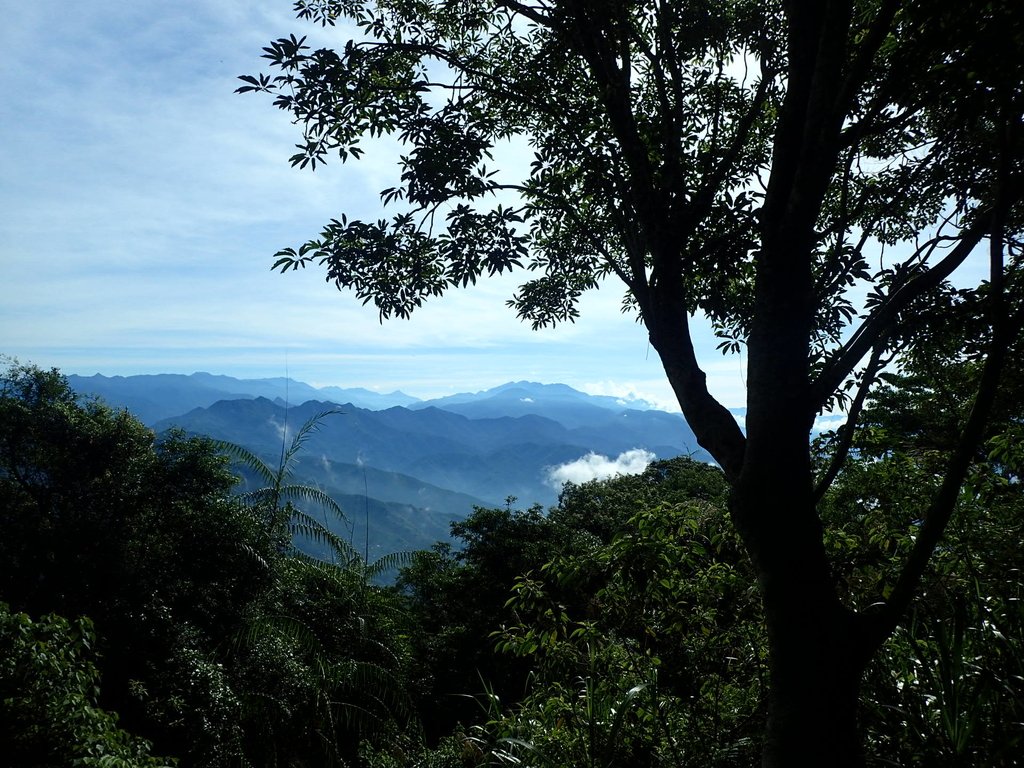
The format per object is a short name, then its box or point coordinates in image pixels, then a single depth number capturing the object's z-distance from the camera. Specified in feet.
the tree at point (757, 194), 8.46
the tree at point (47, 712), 13.70
